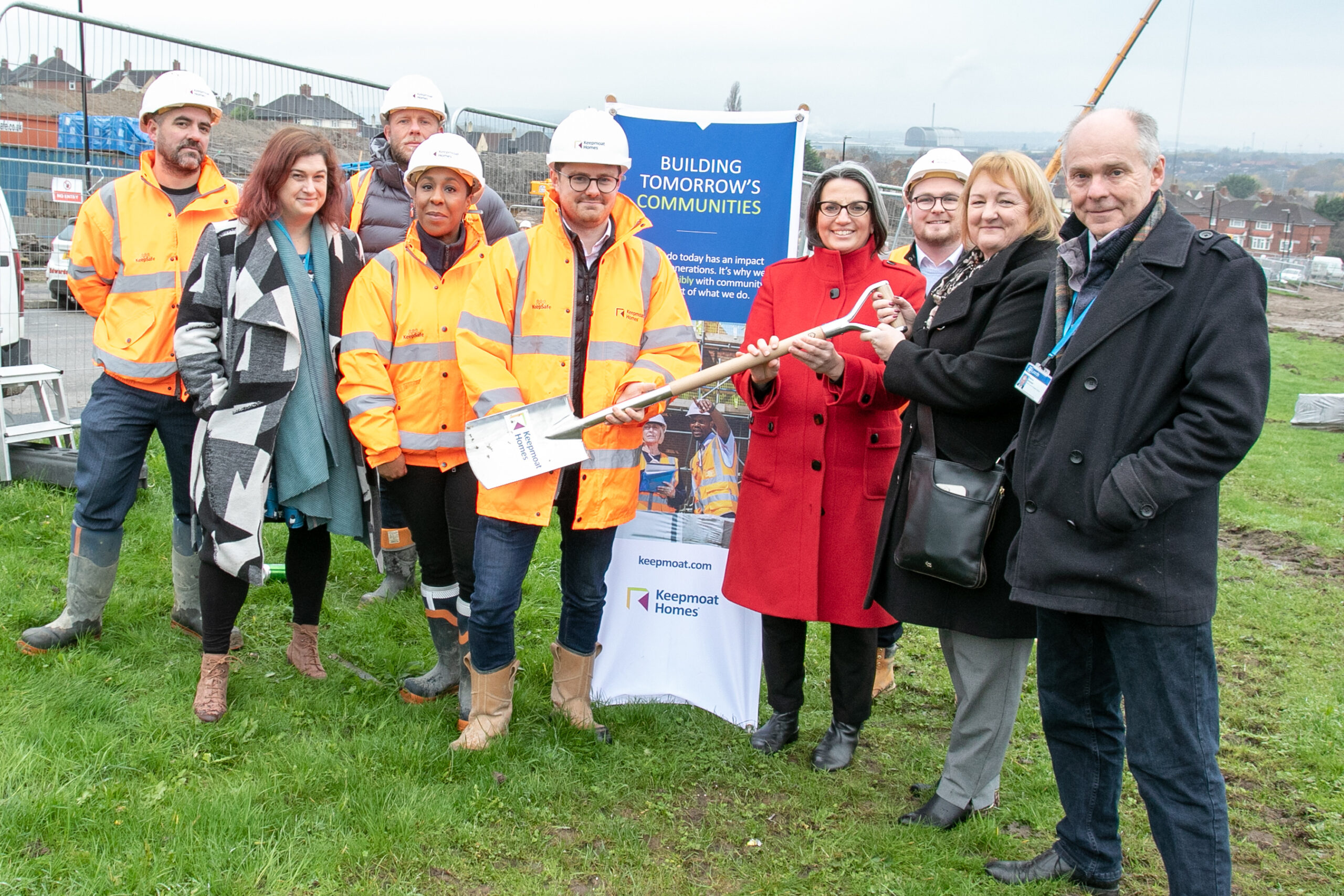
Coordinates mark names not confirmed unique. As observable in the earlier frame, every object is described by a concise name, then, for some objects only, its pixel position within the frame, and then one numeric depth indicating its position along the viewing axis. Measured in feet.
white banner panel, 14.01
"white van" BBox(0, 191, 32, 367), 21.26
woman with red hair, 11.78
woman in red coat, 11.82
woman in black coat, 10.02
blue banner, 13.60
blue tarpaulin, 20.57
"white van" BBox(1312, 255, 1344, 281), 189.47
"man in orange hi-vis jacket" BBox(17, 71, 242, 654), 13.15
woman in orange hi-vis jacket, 12.01
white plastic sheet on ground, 45.39
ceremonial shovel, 11.11
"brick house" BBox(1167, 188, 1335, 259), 285.64
